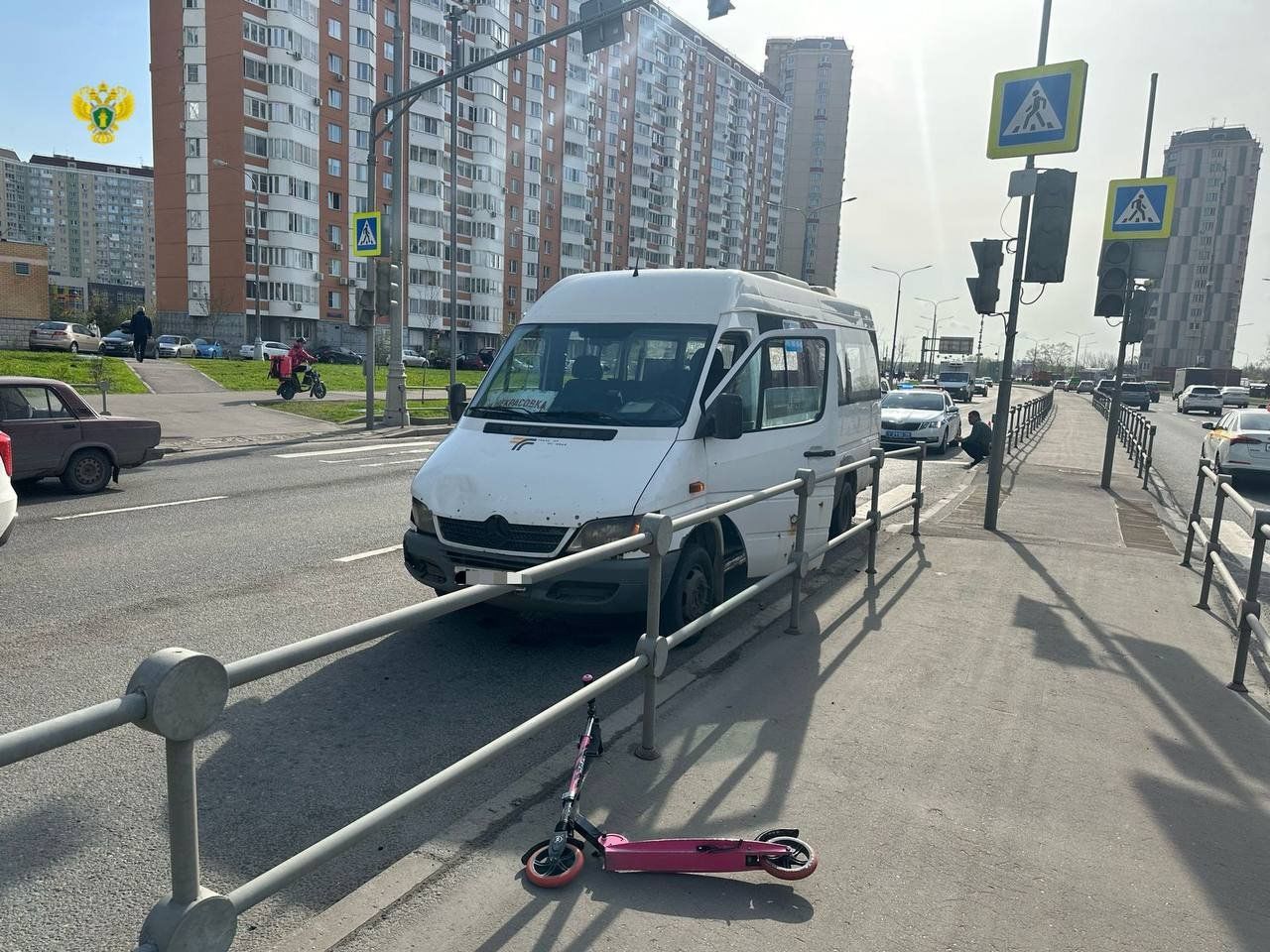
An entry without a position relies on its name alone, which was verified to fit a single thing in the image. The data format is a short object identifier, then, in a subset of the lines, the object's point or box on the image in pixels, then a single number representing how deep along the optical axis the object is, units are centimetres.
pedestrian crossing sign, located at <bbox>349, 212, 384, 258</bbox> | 1947
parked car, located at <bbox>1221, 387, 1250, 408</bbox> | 5459
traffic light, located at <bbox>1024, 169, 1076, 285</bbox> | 946
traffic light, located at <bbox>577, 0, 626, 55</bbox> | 1261
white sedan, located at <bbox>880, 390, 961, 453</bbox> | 1991
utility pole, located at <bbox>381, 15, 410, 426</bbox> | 1950
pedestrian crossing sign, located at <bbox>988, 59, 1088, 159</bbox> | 907
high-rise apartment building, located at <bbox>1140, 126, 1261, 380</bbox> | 12721
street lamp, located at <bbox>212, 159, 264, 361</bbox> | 5338
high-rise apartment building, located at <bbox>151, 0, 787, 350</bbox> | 6438
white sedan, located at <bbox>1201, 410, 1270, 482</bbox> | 1554
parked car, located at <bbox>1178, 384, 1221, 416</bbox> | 5022
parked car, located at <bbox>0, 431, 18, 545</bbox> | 636
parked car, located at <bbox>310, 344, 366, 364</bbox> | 5897
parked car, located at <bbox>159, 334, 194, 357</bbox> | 5153
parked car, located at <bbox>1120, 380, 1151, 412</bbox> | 5422
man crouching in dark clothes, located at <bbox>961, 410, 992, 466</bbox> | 1111
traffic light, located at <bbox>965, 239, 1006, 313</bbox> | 991
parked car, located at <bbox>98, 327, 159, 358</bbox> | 4766
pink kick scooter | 299
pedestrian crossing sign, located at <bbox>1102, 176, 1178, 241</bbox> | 1150
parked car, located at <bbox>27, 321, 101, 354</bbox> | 4053
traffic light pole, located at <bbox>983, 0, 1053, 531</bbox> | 972
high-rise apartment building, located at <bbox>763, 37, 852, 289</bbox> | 12625
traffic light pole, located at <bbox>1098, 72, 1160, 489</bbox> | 1393
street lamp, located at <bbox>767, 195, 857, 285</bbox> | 3891
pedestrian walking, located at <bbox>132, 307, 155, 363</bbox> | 3112
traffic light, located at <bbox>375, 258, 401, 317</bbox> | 1956
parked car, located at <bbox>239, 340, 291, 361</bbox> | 5334
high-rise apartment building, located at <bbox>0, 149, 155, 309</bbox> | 13938
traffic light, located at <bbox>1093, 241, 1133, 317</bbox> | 1188
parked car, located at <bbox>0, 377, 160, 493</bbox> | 997
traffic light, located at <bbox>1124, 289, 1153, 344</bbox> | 1409
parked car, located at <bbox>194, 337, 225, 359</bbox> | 5434
